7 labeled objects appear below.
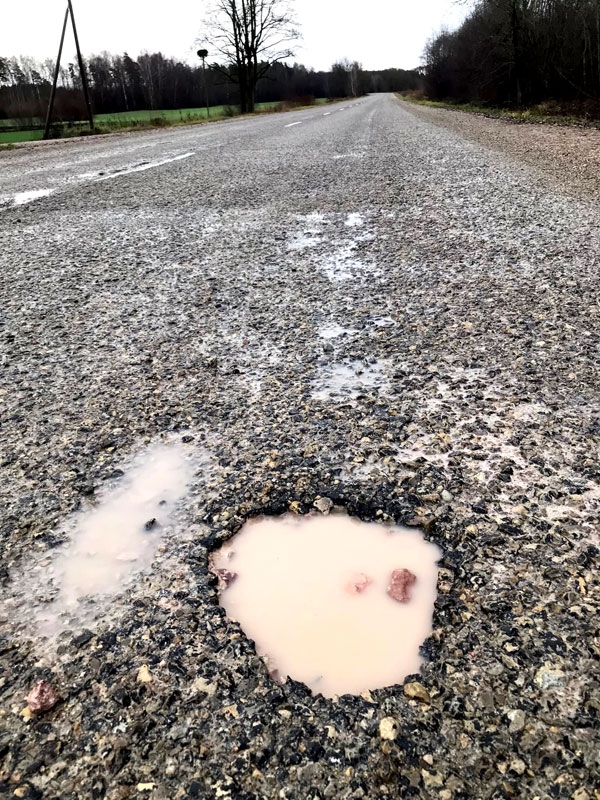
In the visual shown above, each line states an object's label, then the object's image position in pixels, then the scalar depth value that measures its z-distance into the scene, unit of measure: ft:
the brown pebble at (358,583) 3.64
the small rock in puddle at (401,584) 3.56
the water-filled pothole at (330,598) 3.14
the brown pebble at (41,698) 2.91
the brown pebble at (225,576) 3.72
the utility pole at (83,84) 53.16
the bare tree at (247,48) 111.55
